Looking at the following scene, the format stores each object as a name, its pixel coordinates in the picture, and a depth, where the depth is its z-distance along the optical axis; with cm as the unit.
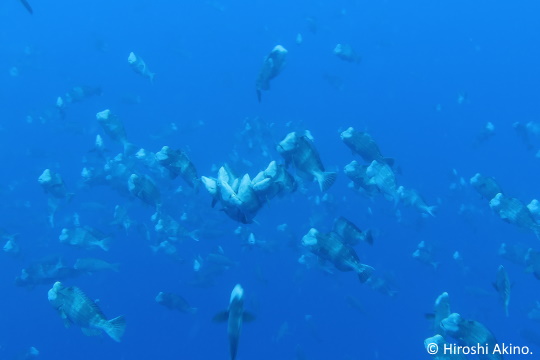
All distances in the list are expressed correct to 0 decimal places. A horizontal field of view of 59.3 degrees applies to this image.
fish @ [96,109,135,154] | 954
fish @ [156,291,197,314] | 960
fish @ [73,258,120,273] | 1098
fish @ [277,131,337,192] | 558
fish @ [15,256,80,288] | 1038
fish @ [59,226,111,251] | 966
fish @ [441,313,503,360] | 525
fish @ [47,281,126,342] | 536
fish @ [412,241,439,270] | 1155
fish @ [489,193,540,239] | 678
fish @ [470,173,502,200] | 762
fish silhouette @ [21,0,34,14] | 668
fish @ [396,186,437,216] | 966
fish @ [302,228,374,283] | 576
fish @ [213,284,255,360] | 312
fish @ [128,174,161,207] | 785
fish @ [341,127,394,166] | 699
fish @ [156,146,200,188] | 672
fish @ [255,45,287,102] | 720
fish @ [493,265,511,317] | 611
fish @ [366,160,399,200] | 695
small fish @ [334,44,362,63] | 1336
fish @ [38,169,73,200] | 893
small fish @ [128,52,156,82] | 1110
